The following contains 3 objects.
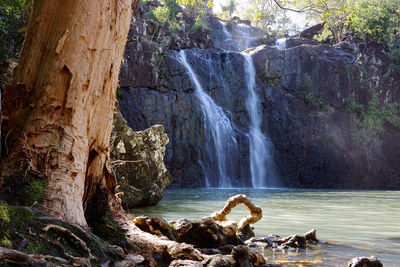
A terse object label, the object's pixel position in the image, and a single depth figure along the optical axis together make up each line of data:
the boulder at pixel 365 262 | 3.08
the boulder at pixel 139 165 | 8.63
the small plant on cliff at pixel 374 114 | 28.86
